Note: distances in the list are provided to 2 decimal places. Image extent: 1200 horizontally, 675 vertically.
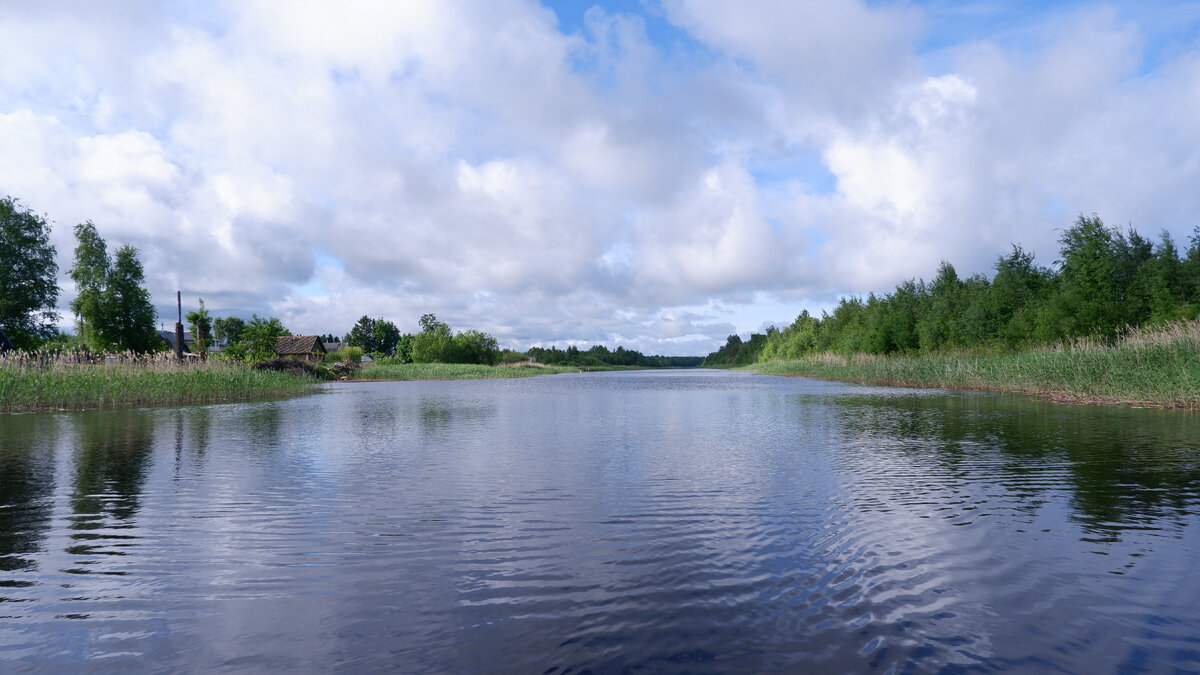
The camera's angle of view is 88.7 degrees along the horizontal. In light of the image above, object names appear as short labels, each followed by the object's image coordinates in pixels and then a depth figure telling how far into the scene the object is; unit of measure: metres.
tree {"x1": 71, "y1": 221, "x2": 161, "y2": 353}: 55.00
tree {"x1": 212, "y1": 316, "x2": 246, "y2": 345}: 119.81
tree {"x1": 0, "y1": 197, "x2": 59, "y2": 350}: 50.47
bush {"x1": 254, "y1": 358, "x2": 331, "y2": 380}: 45.94
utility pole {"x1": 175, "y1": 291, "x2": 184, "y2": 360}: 51.29
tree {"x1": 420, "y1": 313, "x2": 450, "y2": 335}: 97.38
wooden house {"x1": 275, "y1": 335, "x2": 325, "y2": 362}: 85.88
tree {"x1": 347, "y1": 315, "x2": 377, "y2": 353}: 142.25
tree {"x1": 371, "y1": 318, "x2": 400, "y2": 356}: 144.25
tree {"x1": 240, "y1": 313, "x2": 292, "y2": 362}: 49.50
